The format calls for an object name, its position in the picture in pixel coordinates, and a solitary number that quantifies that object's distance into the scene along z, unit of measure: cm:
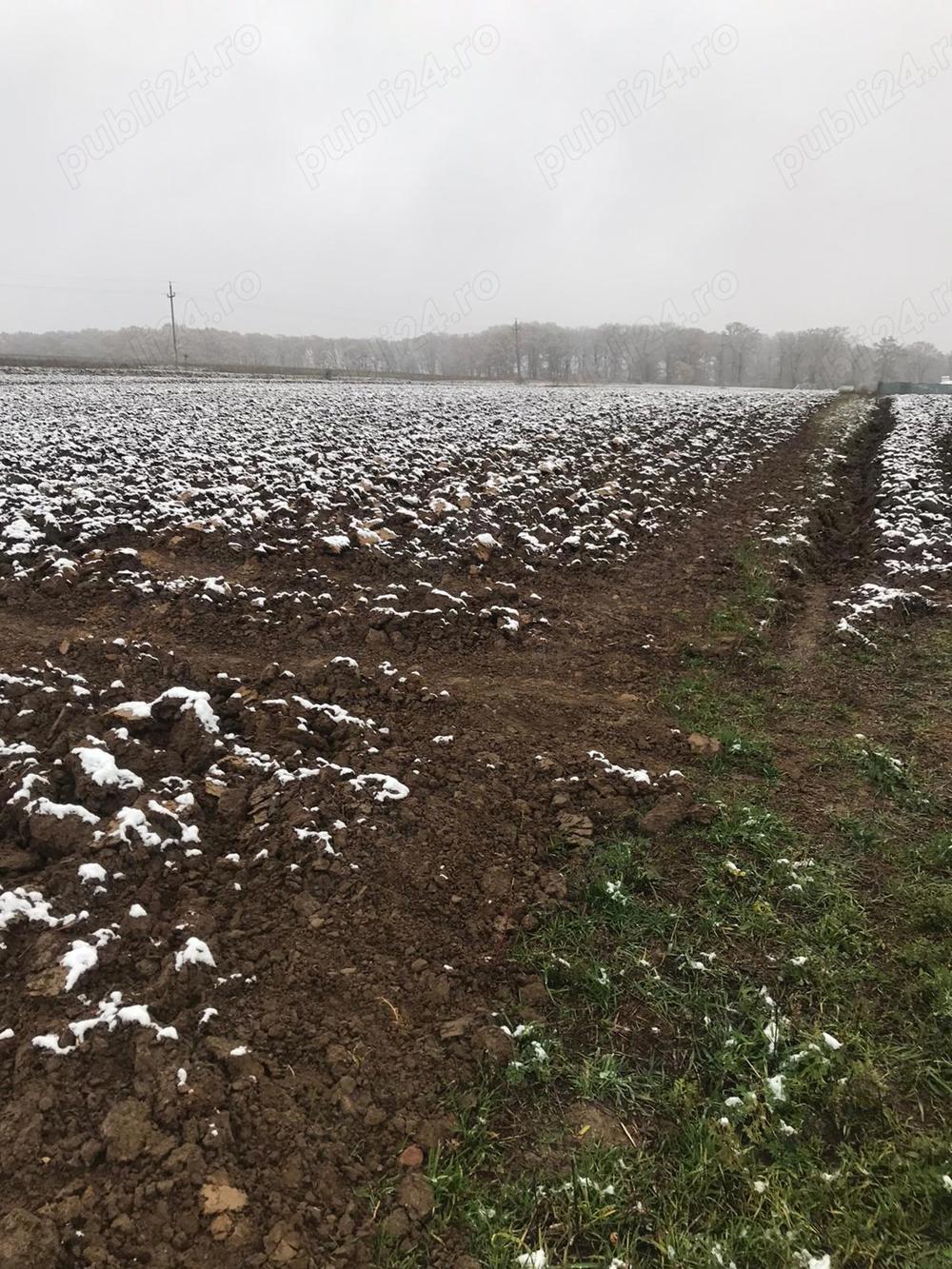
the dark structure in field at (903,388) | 4888
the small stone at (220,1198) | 240
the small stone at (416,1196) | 249
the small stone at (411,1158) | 263
